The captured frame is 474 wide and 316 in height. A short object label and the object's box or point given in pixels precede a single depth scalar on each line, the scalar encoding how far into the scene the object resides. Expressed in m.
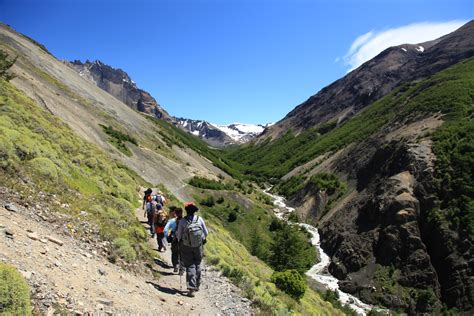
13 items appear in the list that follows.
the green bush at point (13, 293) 6.27
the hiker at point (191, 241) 11.65
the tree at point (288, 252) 39.47
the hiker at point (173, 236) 12.91
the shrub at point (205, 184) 62.81
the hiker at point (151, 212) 17.89
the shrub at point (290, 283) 20.84
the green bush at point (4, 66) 29.24
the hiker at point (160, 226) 16.33
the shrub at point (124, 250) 12.80
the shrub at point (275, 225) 60.09
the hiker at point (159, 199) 18.36
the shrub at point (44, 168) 14.97
